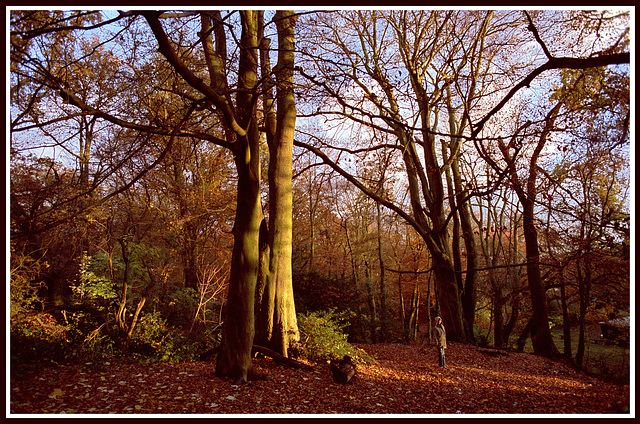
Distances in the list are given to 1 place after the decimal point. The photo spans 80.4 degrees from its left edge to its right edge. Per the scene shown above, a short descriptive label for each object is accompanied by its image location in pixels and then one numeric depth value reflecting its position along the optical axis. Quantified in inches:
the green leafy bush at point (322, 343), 290.8
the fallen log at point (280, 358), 265.0
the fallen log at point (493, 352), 404.2
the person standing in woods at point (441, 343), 326.3
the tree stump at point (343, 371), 242.1
